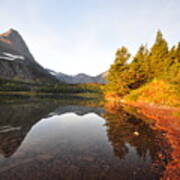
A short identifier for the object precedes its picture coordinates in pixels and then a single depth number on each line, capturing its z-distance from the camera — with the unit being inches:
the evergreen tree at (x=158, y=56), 1846.7
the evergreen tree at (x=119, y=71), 1744.6
